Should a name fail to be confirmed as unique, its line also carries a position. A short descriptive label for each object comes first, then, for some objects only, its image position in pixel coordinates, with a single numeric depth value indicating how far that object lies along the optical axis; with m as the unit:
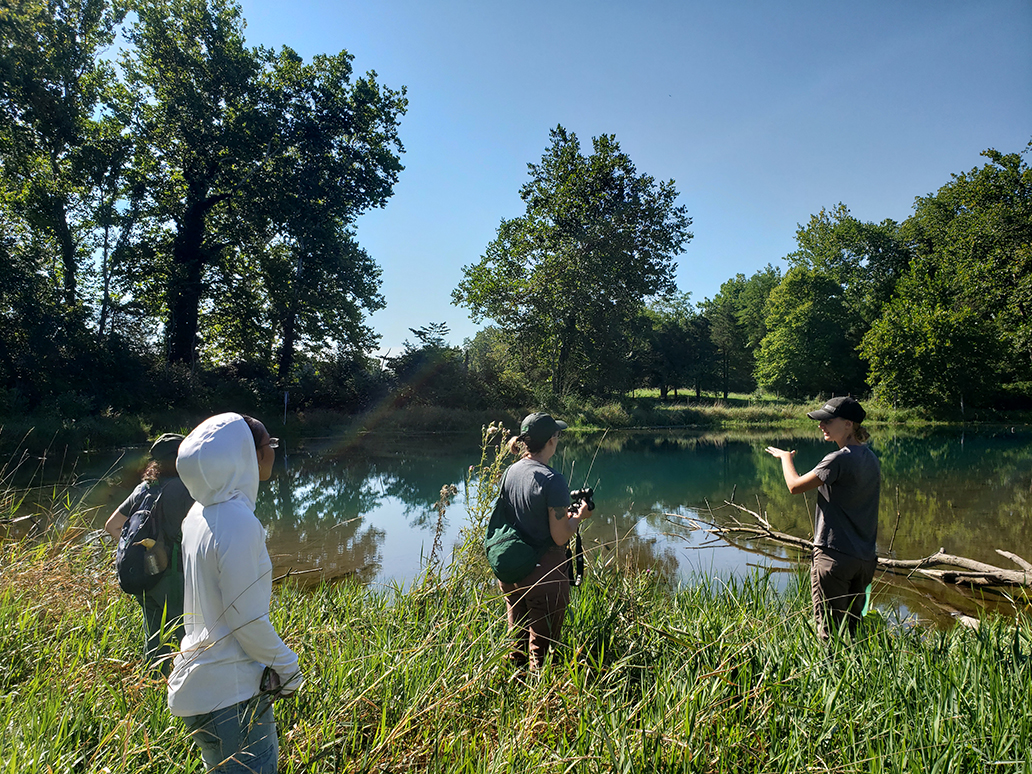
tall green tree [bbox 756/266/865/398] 41.78
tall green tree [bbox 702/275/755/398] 47.78
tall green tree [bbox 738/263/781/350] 52.31
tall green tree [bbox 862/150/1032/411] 25.33
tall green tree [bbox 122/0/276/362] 20.33
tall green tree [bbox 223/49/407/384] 21.66
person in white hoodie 1.56
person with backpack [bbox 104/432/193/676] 2.70
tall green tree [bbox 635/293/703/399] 44.28
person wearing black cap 3.33
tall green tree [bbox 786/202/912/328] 43.62
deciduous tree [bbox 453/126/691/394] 30.17
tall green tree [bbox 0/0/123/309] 17.23
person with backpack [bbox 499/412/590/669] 2.80
